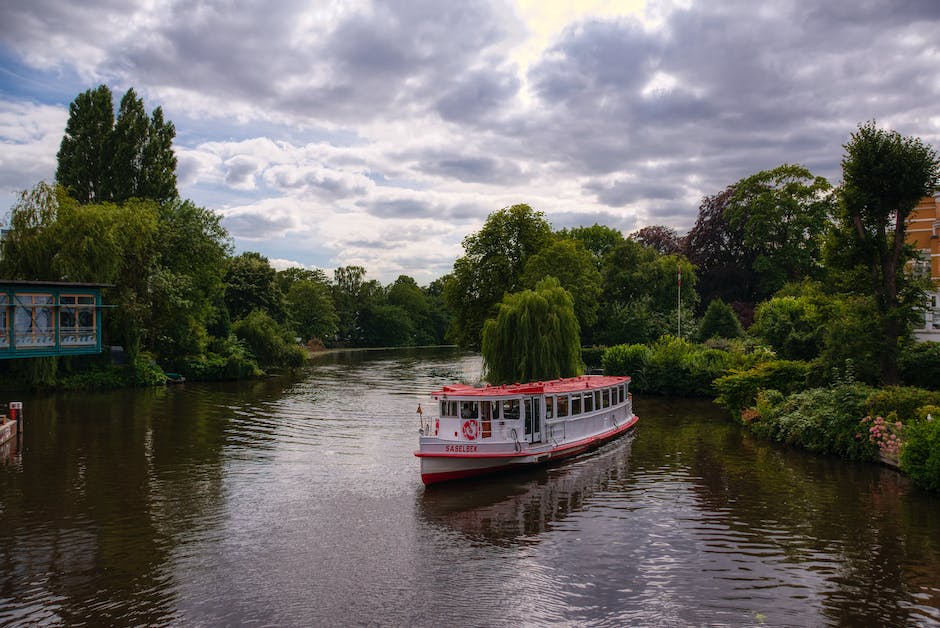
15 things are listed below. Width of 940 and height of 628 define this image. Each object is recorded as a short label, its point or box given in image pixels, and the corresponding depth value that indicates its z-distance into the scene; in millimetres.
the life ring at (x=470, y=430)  26000
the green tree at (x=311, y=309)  119125
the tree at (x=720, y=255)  76312
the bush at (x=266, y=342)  69812
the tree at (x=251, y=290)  81812
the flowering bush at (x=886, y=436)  25328
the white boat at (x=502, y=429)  24625
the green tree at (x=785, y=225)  71250
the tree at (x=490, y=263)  64938
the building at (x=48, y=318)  33406
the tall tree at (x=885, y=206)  29984
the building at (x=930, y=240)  38344
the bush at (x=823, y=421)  27797
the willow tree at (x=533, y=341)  40906
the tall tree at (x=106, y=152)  67375
